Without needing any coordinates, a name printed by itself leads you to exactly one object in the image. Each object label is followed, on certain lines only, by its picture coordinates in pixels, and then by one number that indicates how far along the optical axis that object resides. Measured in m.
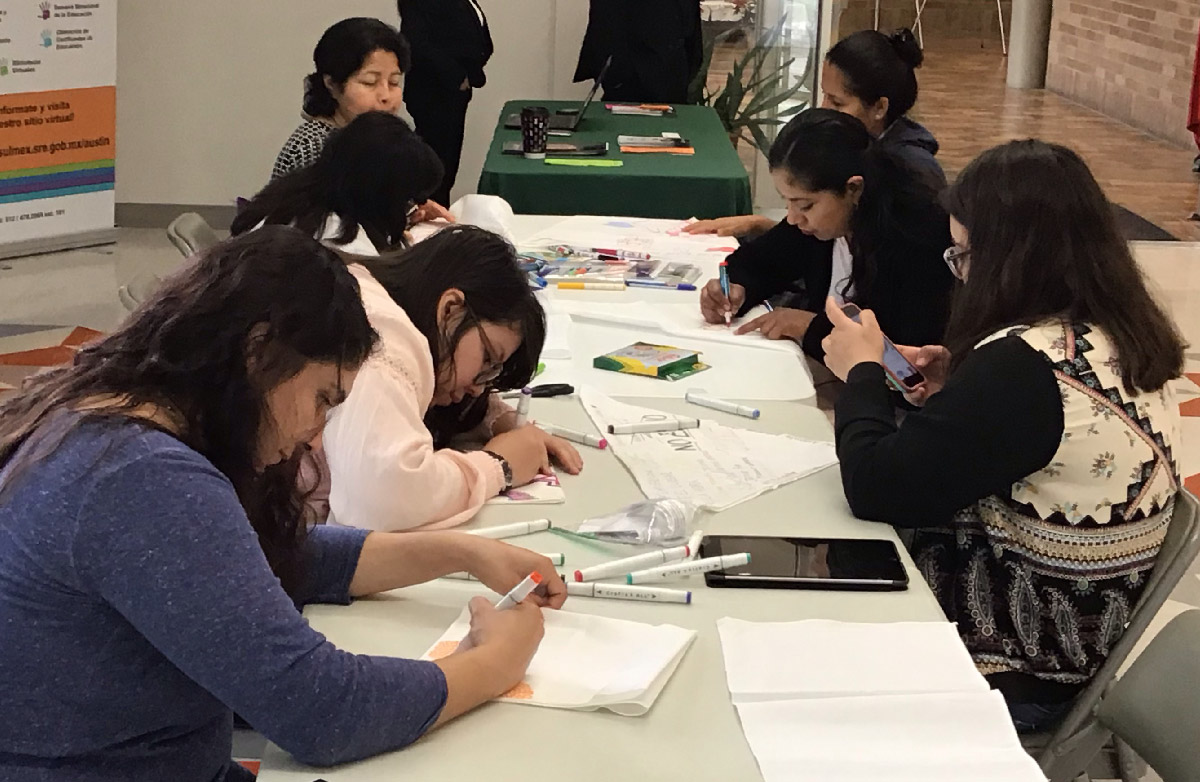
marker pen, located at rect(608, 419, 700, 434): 2.00
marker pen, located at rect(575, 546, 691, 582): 1.49
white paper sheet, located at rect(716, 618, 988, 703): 1.27
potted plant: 5.98
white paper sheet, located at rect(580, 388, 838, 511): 1.77
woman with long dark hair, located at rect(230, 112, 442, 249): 2.48
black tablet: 1.50
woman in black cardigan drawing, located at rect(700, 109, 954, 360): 2.63
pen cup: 3.98
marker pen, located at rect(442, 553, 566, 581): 1.50
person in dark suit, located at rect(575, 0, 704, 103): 5.27
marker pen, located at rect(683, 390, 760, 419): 2.10
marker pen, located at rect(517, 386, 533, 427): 1.95
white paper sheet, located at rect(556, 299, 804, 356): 2.55
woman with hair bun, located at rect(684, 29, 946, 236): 3.38
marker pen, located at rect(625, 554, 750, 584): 1.49
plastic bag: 1.59
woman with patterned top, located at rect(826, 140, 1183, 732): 1.63
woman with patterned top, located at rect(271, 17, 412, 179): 3.88
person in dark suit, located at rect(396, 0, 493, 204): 5.30
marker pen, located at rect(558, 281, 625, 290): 2.86
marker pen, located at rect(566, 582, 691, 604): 1.45
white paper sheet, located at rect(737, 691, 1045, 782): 1.13
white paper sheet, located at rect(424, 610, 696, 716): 1.23
